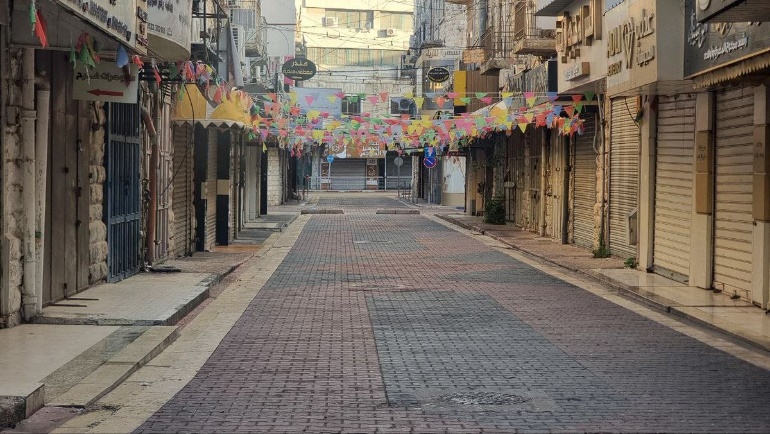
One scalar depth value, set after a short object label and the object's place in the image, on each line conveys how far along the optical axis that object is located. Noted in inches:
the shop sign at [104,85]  559.2
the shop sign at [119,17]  407.2
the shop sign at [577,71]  902.4
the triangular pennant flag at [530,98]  1059.7
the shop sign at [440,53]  2273.6
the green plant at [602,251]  914.1
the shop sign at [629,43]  709.9
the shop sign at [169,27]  588.4
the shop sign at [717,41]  530.3
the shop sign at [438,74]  1989.4
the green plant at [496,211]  1482.5
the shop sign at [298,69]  1926.7
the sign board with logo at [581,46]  883.4
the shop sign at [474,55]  1617.9
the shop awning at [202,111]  856.3
